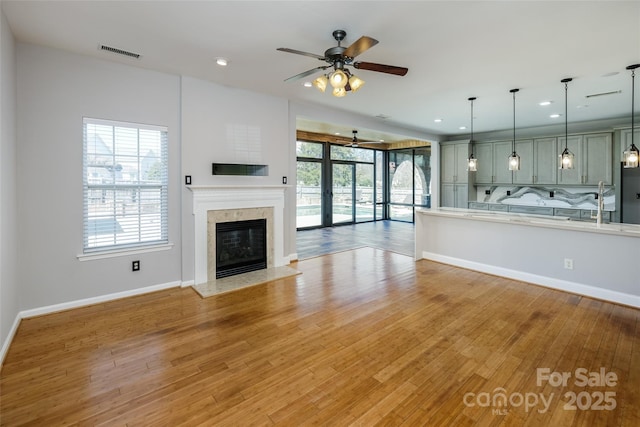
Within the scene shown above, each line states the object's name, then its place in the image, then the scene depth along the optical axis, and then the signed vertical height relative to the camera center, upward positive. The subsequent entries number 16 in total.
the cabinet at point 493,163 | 7.68 +1.18
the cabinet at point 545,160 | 6.90 +1.10
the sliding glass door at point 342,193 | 9.48 +0.50
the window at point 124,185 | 3.49 +0.29
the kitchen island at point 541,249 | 3.55 -0.56
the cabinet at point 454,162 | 8.27 +1.27
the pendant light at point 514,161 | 4.50 +0.70
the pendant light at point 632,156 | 3.43 +0.59
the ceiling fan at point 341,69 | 2.63 +1.26
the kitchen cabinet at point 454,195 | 8.30 +0.37
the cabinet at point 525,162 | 7.27 +1.10
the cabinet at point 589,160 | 6.21 +1.01
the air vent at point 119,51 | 3.15 +1.67
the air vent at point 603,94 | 4.51 +1.73
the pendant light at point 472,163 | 4.98 +0.74
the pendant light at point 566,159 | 4.03 +0.65
